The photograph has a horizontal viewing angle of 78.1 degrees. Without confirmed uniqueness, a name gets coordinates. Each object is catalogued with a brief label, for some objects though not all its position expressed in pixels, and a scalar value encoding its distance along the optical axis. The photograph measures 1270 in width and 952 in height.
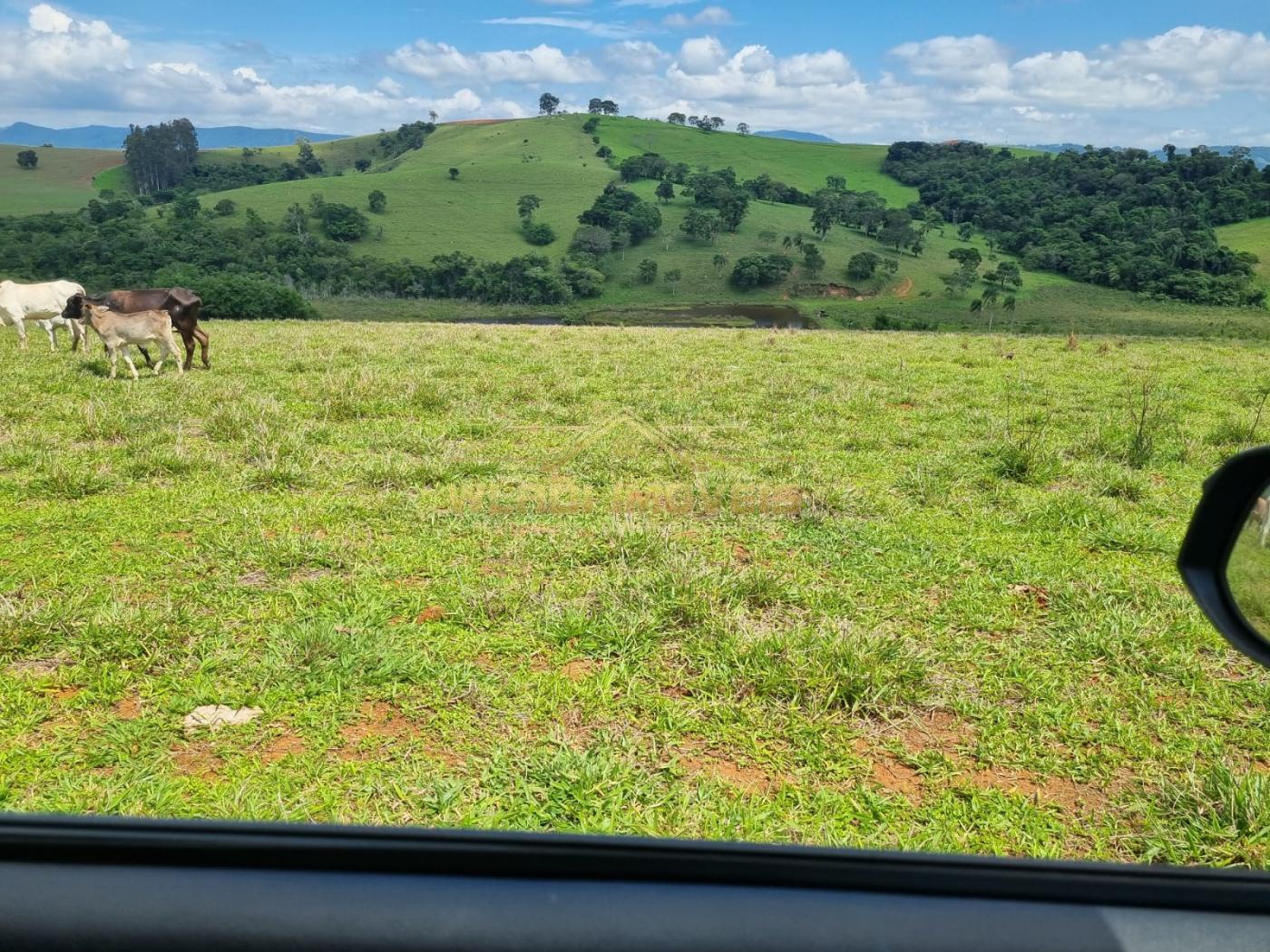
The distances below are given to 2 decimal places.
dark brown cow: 12.92
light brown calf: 11.80
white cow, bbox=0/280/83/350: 15.68
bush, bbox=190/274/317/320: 50.78
